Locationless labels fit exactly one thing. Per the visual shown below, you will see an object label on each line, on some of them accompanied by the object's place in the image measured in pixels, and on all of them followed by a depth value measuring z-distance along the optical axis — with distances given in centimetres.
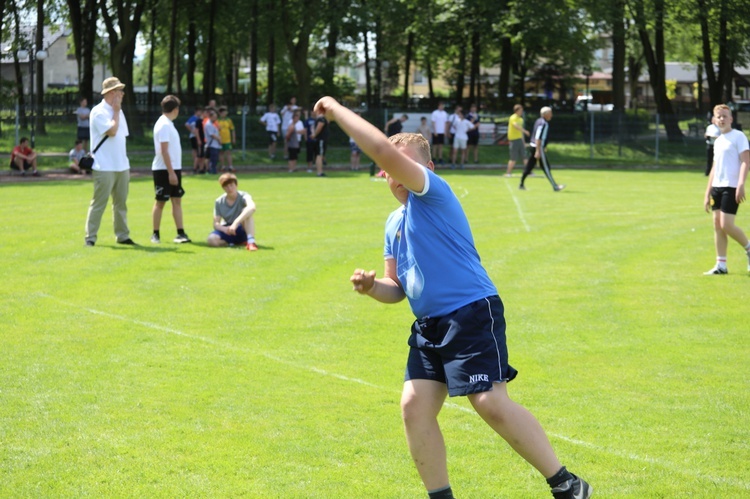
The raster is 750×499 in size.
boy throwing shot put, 441
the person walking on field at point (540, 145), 2486
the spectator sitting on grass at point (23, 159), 2857
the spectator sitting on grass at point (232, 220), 1427
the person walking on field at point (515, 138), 3090
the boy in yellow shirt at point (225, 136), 3155
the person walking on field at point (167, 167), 1386
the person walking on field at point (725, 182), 1209
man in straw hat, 1366
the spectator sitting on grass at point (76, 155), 2945
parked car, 7150
